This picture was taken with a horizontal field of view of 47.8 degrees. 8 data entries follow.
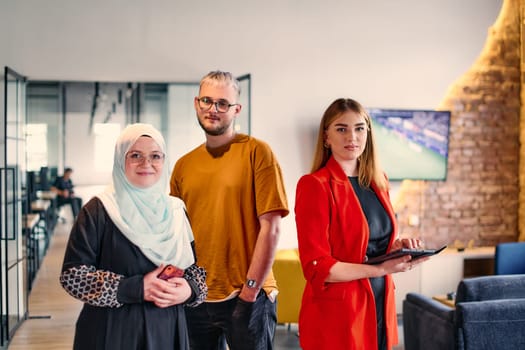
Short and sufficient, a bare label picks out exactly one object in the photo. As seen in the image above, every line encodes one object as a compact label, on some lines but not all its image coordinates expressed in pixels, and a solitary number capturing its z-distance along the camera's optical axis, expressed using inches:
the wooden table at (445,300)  170.4
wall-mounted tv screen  236.1
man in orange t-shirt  87.4
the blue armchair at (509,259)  205.8
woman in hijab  65.9
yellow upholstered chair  194.1
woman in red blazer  81.6
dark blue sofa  128.3
